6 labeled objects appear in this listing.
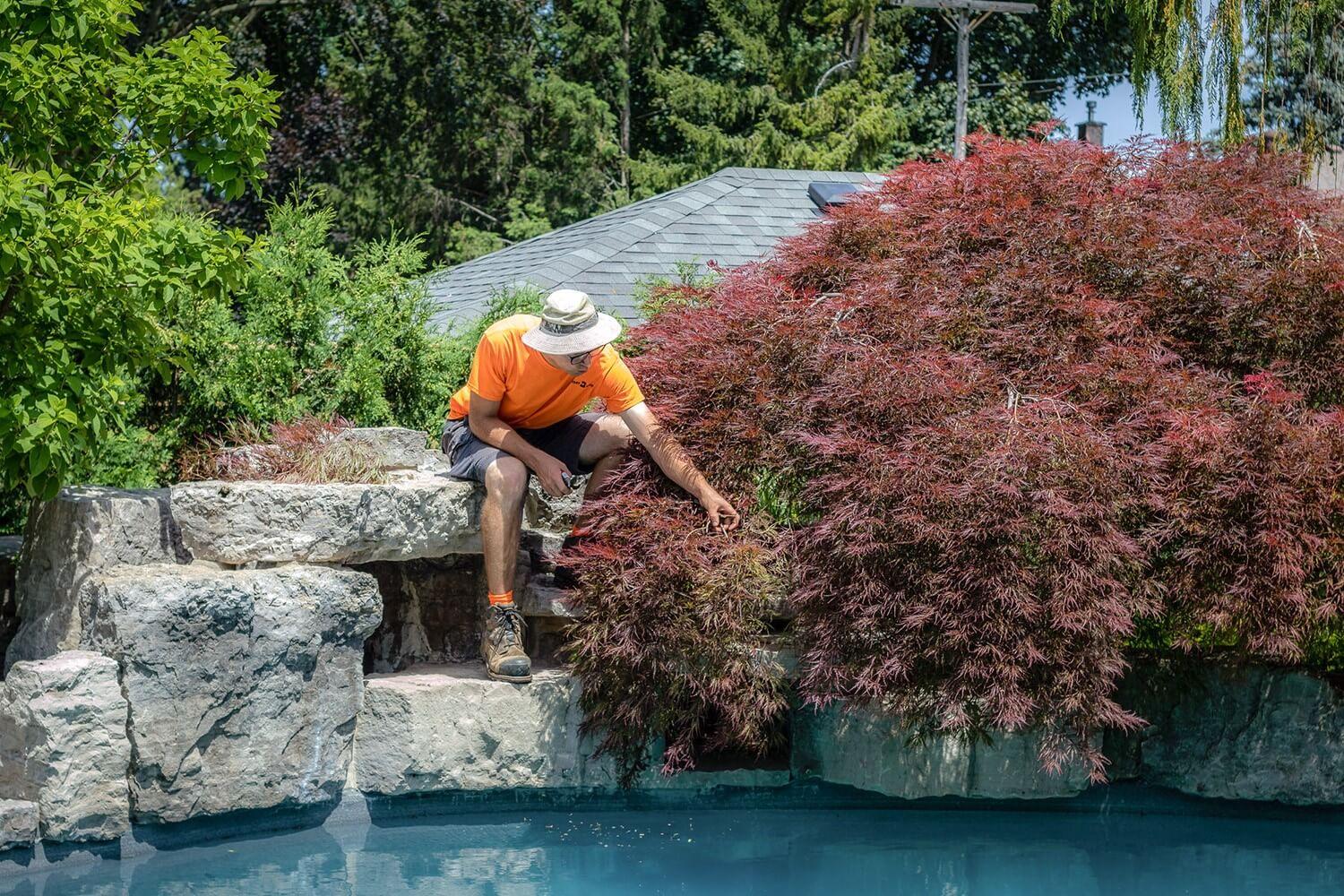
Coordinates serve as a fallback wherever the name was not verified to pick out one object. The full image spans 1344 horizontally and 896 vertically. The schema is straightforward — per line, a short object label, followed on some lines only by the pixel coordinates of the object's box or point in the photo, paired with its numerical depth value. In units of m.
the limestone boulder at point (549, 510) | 6.03
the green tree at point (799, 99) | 18.44
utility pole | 14.18
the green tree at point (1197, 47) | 9.15
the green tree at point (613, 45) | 19.28
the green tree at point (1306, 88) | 9.58
